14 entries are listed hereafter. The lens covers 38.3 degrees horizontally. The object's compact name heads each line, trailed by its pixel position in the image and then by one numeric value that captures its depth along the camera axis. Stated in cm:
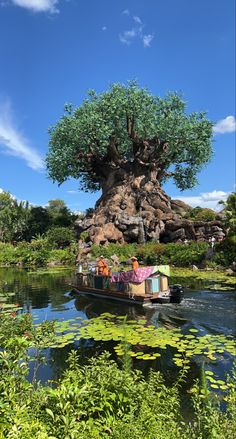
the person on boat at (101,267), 1812
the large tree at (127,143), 3812
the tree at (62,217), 4969
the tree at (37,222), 5112
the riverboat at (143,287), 1488
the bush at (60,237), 4131
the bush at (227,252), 2492
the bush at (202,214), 3541
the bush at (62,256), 3575
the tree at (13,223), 5206
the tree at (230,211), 2542
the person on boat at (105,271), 1773
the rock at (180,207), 4164
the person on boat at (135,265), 1586
